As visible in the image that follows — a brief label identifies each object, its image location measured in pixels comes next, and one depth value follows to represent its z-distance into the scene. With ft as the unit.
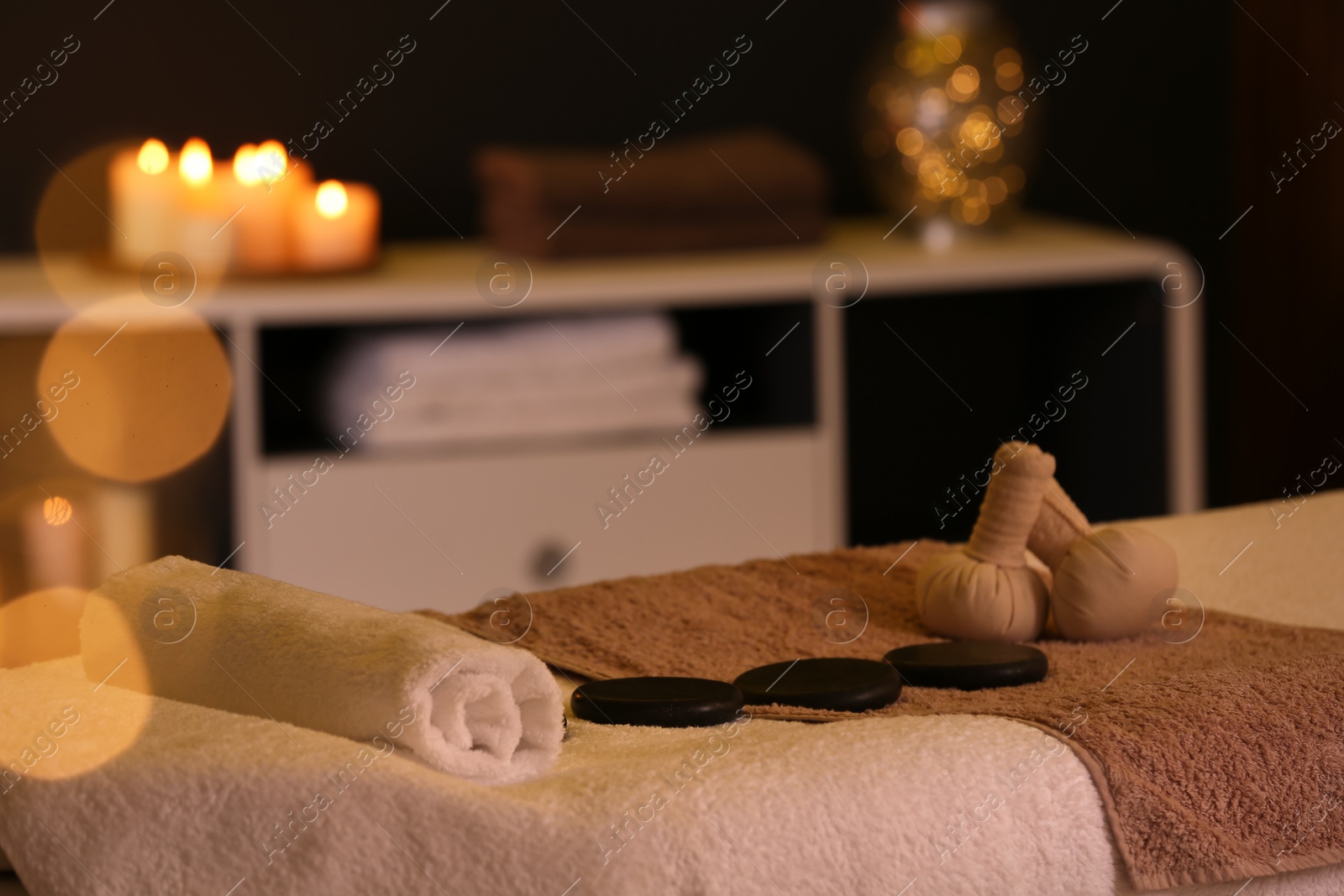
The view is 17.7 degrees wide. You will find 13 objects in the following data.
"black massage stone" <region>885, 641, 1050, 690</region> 7.35
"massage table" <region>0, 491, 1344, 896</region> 6.68
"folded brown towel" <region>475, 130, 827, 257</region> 11.77
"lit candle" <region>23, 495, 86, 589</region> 8.09
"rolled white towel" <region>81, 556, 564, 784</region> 6.81
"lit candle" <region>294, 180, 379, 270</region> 11.44
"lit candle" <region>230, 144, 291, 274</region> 11.31
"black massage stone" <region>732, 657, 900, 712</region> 7.22
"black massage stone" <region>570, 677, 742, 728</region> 7.16
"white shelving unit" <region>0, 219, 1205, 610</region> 11.08
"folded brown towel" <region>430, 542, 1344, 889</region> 6.98
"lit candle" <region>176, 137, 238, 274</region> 11.20
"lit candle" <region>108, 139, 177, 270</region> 11.22
